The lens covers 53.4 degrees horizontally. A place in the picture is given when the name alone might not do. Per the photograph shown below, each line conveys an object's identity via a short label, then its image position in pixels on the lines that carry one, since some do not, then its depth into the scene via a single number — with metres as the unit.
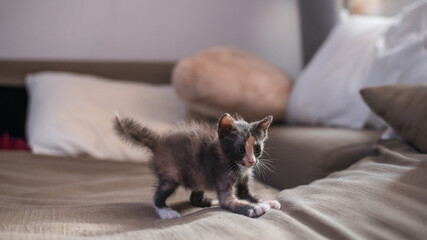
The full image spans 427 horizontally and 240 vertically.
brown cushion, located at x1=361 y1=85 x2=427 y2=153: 1.05
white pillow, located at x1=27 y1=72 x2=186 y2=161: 1.82
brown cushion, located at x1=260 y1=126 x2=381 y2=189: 1.22
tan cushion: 1.83
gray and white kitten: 0.82
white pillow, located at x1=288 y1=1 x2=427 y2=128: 1.44
